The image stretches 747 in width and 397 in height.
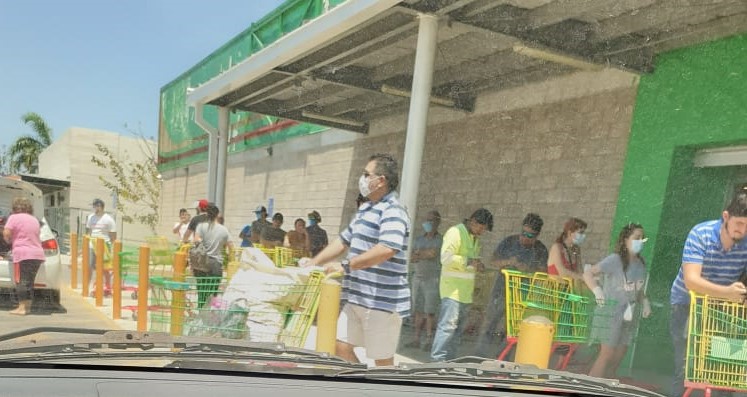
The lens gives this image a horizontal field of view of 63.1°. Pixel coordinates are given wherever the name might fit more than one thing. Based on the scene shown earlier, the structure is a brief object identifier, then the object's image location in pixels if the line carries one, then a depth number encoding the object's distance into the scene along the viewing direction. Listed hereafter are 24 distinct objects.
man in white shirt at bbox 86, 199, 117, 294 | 3.38
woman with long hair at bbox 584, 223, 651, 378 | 5.07
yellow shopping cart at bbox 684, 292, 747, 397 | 3.89
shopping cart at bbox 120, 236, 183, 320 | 3.77
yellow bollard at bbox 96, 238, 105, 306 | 3.81
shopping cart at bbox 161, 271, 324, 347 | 3.32
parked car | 2.92
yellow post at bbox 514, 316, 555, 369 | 3.49
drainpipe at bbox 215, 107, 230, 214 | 4.34
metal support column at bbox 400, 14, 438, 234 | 4.79
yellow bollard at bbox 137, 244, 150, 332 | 3.93
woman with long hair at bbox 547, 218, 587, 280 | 5.27
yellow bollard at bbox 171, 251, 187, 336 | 3.45
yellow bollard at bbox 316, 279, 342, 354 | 3.52
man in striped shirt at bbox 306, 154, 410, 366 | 3.73
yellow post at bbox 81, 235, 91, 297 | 3.77
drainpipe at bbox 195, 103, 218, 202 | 4.28
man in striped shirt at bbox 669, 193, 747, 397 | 4.11
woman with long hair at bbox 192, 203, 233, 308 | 3.83
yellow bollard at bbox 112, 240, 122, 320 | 3.84
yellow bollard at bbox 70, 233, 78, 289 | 3.45
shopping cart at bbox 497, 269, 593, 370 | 4.86
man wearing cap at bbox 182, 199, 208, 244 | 4.38
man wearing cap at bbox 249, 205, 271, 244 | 4.48
